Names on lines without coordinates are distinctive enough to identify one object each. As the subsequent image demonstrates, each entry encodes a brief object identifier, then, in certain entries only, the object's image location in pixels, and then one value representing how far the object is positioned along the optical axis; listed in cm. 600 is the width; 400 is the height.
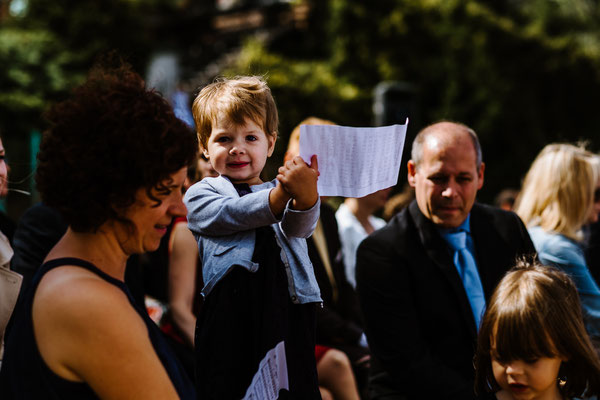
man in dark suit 310
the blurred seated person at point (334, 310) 408
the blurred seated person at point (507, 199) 844
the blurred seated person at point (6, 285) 258
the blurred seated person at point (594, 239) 453
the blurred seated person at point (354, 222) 488
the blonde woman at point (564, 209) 369
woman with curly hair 163
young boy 209
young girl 252
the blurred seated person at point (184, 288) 388
